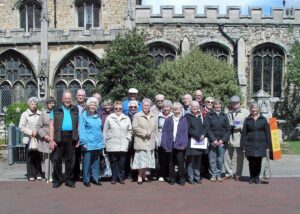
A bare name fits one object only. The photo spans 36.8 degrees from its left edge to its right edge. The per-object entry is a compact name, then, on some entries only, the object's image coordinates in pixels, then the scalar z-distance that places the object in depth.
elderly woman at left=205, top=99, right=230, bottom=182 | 9.42
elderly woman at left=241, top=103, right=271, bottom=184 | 9.16
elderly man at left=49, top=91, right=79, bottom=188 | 8.85
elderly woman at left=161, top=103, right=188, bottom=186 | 9.15
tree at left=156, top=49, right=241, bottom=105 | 20.19
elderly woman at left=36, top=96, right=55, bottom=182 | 9.20
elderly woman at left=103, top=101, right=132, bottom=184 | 9.12
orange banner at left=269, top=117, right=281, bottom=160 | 9.52
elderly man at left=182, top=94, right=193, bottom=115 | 9.89
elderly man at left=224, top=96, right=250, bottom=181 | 9.63
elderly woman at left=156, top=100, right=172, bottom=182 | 9.38
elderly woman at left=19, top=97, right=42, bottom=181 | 9.55
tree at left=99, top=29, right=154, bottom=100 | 19.57
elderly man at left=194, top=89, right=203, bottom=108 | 10.12
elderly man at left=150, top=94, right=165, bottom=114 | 9.84
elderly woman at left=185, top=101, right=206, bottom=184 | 9.31
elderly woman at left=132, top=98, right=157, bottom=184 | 9.12
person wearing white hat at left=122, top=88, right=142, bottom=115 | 9.98
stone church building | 24.00
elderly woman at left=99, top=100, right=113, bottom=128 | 9.52
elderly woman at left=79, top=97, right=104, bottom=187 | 8.92
